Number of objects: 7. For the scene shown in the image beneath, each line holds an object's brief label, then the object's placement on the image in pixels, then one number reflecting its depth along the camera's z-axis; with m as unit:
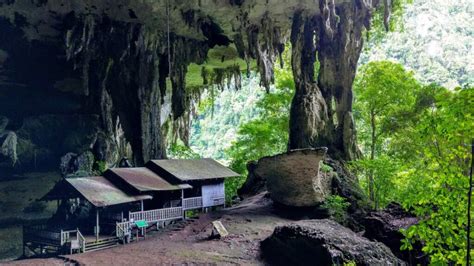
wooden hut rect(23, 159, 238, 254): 15.62
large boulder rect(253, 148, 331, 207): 20.14
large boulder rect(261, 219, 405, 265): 14.39
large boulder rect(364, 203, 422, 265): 16.44
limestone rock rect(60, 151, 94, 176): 28.03
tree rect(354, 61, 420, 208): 24.70
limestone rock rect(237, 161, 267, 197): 25.41
